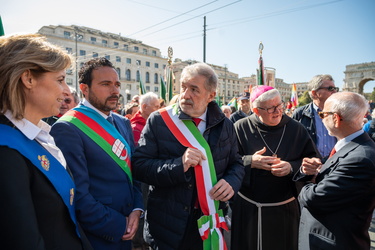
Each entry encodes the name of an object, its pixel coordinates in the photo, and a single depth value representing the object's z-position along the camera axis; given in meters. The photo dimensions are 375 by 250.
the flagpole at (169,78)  7.79
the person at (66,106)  3.87
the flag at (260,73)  5.75
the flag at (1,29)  2.35
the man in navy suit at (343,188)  1.81
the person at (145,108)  4.77
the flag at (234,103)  11.86
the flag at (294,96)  10.68
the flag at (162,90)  9.18
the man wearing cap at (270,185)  2.83
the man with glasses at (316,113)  3.72
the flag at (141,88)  10.26
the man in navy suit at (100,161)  1.76
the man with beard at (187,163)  1.94
